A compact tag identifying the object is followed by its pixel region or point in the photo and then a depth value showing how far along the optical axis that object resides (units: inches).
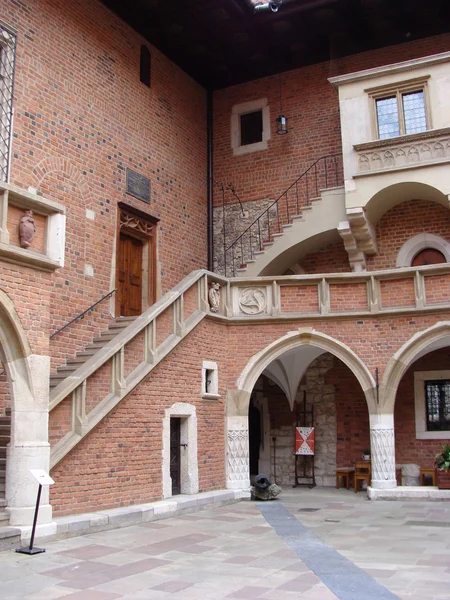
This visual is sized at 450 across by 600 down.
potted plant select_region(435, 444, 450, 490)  473.4
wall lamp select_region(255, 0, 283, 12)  592.1
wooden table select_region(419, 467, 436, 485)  525.6
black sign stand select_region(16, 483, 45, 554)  286.0
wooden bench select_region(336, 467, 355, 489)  578.2
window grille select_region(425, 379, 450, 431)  568.1
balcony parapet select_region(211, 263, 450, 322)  502.3
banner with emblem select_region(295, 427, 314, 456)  592.1
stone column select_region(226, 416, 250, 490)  502.6
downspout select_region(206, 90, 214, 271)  692.7
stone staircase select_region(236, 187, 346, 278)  597.0
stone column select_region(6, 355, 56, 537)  306.3
